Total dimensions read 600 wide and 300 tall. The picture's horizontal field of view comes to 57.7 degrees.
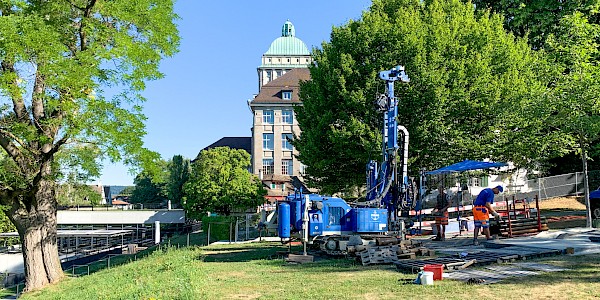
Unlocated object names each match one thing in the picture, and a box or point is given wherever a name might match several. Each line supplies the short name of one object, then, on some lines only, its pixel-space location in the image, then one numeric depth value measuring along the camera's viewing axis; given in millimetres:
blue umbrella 21203
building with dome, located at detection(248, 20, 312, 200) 71938
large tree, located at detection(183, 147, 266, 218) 46281
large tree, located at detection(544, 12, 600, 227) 20234
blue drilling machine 17469
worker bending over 17766
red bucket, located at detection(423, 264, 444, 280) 11661
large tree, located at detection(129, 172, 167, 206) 81069
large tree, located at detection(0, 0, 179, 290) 16000
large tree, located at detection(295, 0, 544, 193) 26156
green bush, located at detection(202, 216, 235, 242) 34162
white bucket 11188
